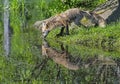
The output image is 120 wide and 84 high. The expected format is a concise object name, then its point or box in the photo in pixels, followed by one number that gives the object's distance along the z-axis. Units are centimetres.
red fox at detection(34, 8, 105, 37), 2452
